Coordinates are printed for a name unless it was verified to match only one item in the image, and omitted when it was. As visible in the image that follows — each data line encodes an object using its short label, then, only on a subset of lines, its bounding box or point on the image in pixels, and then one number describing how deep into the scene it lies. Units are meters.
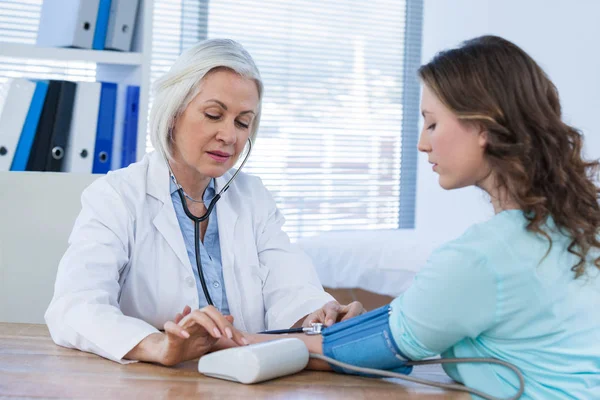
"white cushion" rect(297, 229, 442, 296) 3.24
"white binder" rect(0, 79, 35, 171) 2.16
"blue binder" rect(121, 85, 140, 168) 2.28
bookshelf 2.21
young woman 1.06
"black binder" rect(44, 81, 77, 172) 2.21
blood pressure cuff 1.15
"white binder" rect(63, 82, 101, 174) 2.23
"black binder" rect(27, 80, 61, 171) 2.20
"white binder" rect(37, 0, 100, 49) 2.26
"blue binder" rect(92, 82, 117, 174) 2.27
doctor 1.60
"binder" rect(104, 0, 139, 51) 2.30
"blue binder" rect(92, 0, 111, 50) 2.29
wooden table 1.06
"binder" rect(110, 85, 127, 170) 2.28
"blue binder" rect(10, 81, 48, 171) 2.17
